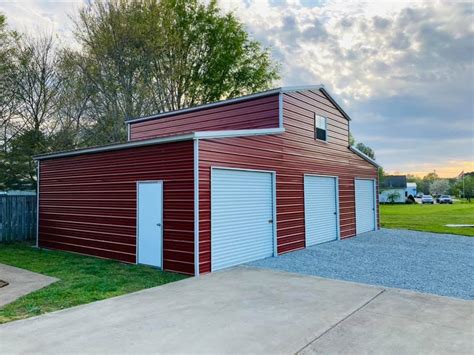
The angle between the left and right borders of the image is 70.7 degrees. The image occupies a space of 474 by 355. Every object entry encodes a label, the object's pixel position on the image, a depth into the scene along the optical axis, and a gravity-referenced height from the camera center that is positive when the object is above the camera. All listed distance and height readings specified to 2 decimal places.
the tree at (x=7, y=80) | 13.89 +4.87
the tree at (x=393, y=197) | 46.03 -0.64
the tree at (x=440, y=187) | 66.69 +0.98
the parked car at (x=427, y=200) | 45.68 -1.09
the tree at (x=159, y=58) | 14.38 +6.79
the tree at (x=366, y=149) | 53.35 +6.98
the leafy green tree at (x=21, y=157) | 14.96 +1.73
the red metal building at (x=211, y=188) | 6.96 +0.16
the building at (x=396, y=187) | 46.62 +0.69
